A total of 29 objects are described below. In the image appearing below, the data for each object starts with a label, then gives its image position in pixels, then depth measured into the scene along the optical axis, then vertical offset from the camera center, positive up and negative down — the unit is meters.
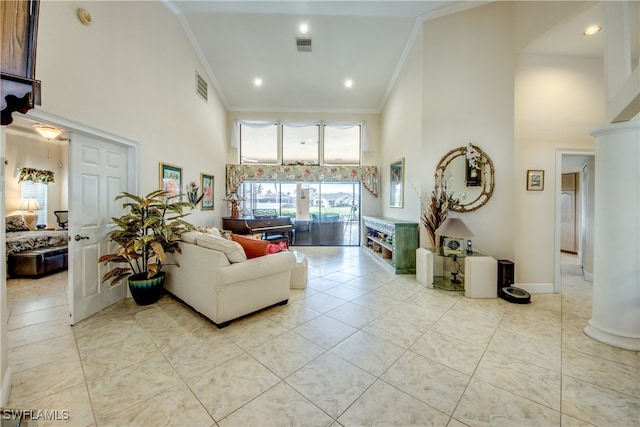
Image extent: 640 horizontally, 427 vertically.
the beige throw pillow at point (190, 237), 2.90 -0.34
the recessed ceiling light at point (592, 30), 2.91 +2.34
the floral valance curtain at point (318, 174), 6.32 +1.03
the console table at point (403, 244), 3.99 -0.58
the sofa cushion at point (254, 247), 2.74 -0.44
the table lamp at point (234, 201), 5.82 +0.24
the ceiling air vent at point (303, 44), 4.16 +3.08
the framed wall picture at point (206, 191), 4.91 +0.44
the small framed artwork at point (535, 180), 3.47 +0.49
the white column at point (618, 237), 2.12 -0.23
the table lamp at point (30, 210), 5.24 -0.01
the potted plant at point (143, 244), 2.71 -0.40
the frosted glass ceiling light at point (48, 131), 4.16 +1.42
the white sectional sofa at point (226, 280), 2.40 -0.79
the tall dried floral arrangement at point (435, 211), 3.59 +0.01
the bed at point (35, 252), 3.86 -0.73
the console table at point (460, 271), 3.21 -0.90
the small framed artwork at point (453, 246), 3.38 -0.50
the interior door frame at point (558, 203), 3.42 +0.14
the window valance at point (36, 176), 5.32 +0.81
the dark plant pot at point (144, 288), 2.88 -0.98
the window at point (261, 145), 6.57 +1.88
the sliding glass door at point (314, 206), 6.65 +0.14
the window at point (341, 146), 6.64 +1.88
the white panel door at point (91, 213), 2.50 -0.04
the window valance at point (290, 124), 6.41 +2.44
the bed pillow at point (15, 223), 4.68 -0.28
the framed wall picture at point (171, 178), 3.61 +0.53
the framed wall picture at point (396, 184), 4.70 +0.60
